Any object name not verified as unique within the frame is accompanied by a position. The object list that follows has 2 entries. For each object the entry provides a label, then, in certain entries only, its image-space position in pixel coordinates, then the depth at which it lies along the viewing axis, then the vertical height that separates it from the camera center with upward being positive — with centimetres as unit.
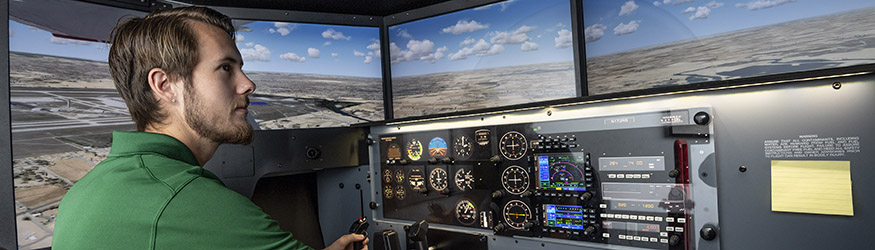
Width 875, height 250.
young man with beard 73 -1
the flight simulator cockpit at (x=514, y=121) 148 +3
